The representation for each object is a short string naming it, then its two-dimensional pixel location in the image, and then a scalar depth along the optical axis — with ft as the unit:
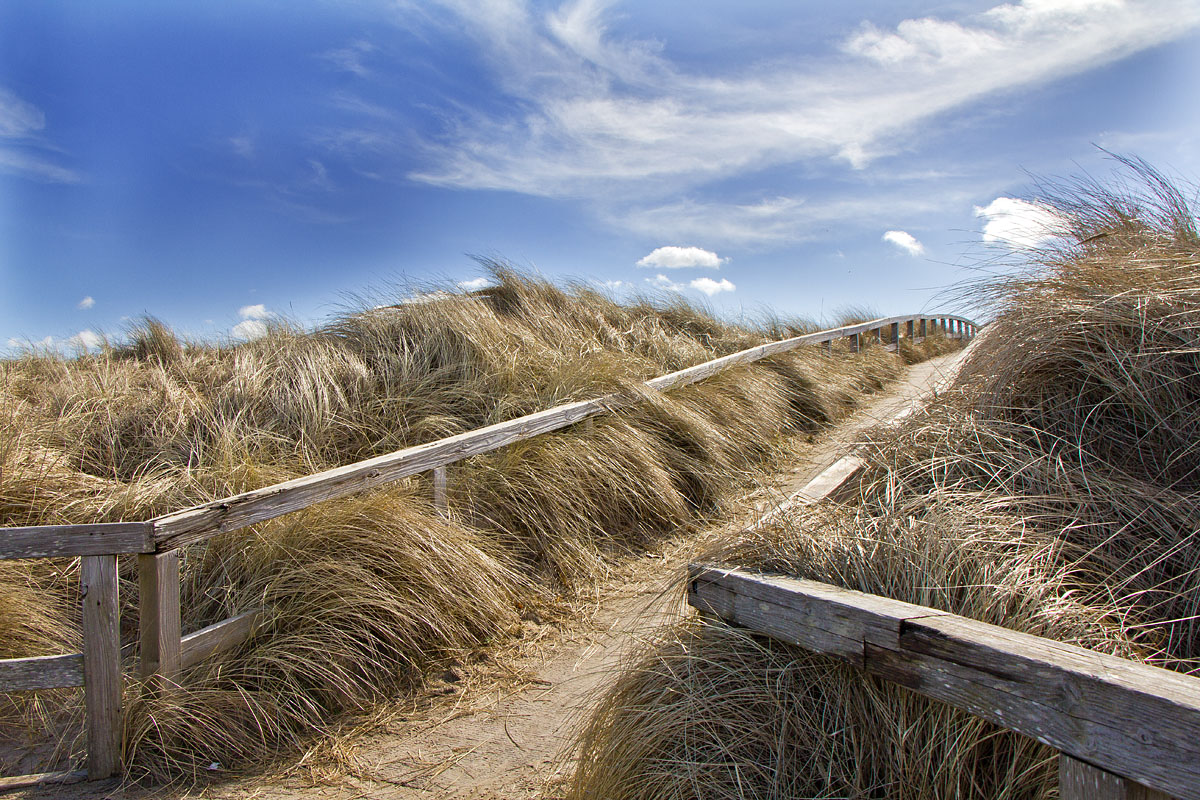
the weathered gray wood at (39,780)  9.25
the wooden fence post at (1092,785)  4.46
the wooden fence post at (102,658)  9.63
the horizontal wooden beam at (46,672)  9.70
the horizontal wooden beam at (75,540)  9.69
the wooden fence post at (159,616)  9.96
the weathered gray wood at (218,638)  10.44
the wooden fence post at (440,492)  14.37
